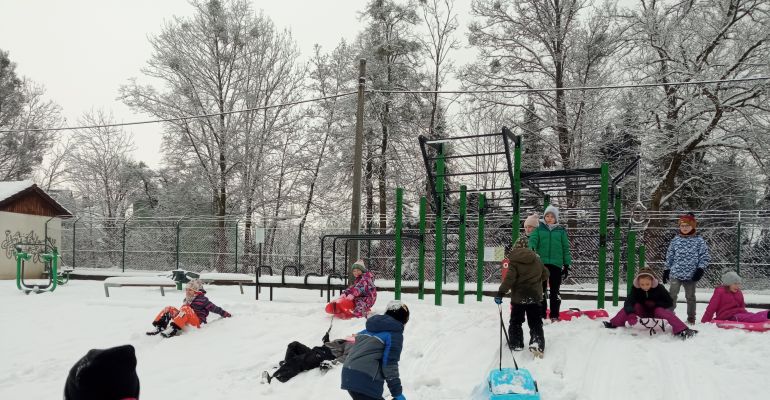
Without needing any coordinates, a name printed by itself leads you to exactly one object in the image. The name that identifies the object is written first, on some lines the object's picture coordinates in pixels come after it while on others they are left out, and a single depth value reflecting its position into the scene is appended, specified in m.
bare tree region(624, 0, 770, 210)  17.44
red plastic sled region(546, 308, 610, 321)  8.68
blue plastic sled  5.29
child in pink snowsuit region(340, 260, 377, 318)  9.65
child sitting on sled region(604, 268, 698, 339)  7.57
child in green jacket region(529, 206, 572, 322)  8.50
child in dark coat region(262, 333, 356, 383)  7.19
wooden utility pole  12.70
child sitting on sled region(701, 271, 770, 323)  8.04
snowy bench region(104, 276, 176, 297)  14.16
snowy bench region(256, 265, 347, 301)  11.43
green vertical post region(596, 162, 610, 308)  9.23
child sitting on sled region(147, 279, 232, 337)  9.80
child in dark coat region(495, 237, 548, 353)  7.10
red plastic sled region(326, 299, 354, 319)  9.55
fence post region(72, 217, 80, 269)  22.53
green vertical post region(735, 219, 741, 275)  14.05
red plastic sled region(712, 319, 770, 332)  7.34
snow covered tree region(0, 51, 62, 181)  33.64
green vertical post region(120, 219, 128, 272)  21.83
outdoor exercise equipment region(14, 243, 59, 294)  15.33
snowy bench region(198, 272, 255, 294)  14.17
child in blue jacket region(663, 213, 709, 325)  8.21
